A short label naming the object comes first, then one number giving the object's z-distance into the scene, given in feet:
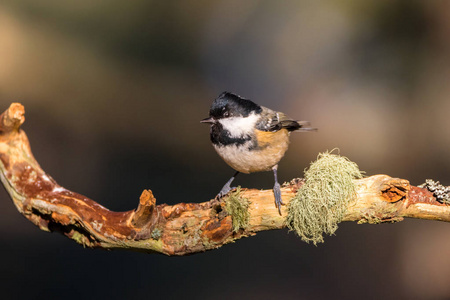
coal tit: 15.35
